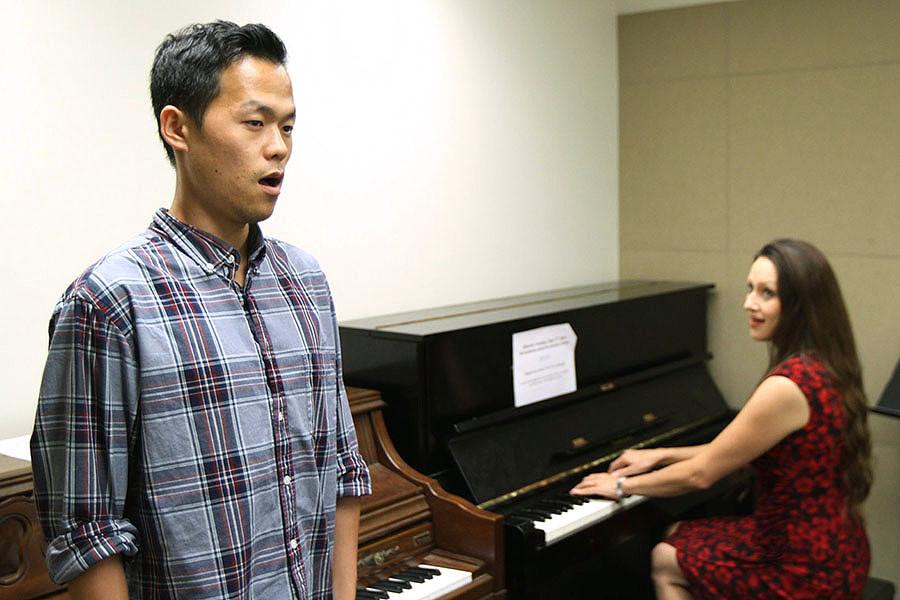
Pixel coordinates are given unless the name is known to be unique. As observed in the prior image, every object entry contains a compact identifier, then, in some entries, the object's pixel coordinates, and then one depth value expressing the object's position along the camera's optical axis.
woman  2.79
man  1.27
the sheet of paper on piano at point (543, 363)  3.26
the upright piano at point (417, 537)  2.59
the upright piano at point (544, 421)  2.97
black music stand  3.45
